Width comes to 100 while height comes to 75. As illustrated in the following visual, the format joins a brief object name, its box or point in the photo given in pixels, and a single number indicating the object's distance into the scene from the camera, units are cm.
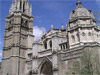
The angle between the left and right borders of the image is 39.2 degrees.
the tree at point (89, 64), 1915
